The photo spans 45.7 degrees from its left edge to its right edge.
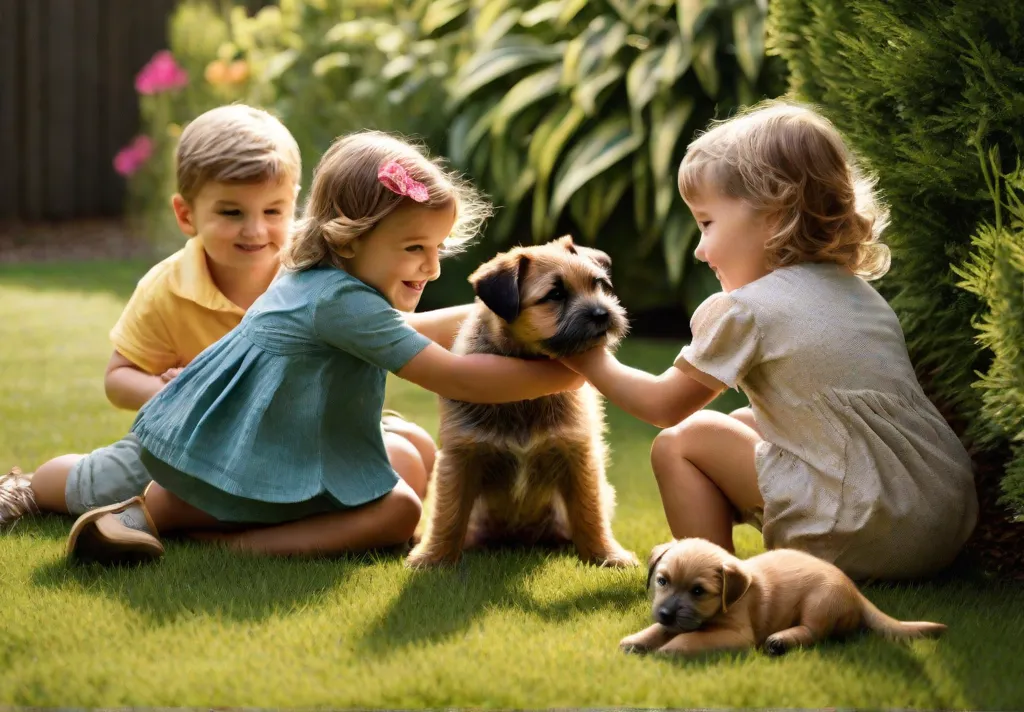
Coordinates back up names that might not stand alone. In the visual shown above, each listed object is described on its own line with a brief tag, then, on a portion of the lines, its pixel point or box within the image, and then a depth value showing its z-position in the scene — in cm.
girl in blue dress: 410
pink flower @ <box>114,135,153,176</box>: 1527
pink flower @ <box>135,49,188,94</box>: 1474
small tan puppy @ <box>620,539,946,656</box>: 316
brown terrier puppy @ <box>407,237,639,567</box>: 399
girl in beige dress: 374
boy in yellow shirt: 477
